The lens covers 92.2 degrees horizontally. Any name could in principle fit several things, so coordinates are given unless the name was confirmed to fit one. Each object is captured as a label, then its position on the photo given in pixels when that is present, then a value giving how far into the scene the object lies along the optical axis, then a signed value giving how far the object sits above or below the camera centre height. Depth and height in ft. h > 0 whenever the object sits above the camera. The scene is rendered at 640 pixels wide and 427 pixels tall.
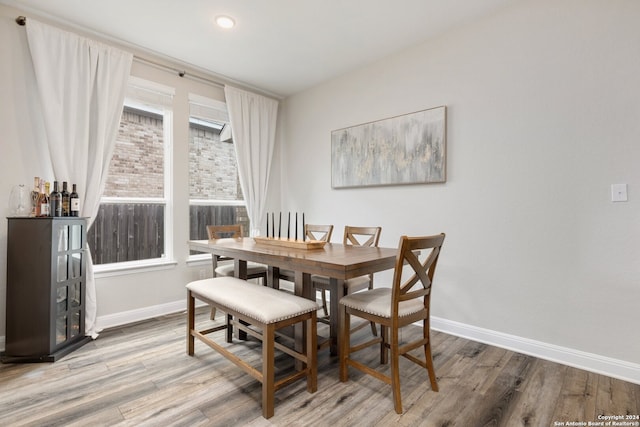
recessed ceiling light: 8.46 +5.35
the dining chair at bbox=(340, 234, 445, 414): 5.44 -1.83
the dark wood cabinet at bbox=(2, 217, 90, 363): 7.28 -1.90
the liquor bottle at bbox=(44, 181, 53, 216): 7.89 +0.45
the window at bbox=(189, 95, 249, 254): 11.88 +1.64
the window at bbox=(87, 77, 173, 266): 9.96 +0.79
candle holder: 7.27 -0.78
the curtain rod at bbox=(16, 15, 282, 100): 8.02 +5.03
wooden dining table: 5.39 -0.92
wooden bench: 5.41 -1.95
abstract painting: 9.36 +2.09
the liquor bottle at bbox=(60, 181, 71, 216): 8.10 +0.29
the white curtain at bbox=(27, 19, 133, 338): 8.20 +3.06
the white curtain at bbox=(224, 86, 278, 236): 12.56 +3.06
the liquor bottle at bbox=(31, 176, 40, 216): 7.87 +0.41
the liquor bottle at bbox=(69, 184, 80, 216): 8.25 +0.23
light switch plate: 6.60 +0.46
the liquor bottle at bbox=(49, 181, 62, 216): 7.91 +0.24
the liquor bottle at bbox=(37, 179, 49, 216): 7.81 +0.19
